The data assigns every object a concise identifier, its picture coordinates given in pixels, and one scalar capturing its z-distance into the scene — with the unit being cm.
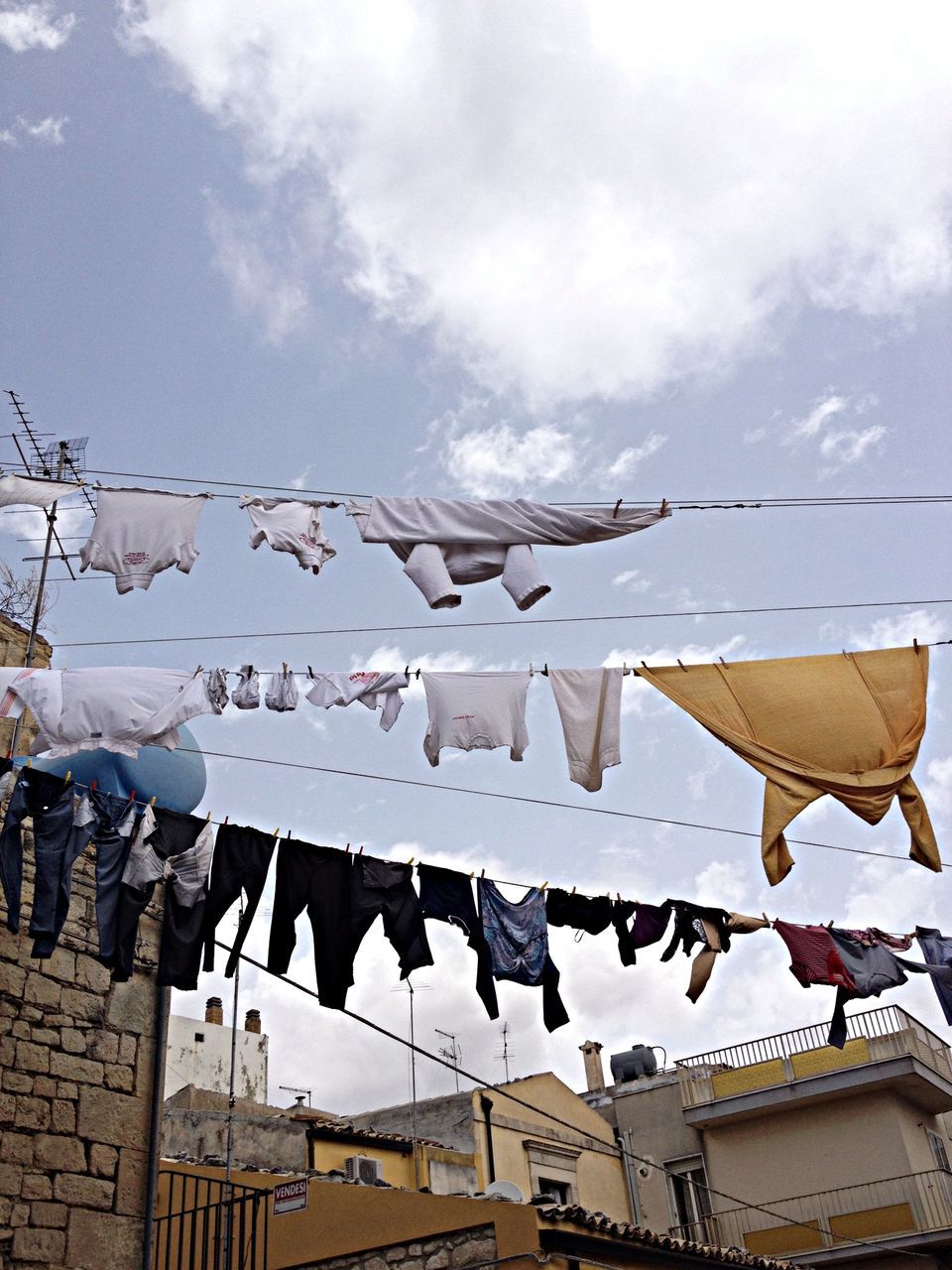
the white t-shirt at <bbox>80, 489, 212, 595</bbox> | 725
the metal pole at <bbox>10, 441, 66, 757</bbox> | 816
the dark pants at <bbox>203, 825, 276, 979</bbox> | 701
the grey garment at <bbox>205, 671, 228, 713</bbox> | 730
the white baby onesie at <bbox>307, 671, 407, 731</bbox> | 767
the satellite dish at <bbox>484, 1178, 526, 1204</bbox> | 1038
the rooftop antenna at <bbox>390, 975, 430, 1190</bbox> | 1627
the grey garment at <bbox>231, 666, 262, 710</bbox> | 748
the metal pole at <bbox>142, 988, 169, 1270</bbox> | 712
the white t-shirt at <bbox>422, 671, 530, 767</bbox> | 767
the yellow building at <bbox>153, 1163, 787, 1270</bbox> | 929
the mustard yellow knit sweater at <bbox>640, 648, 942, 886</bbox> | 768
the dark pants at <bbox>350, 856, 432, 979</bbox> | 755
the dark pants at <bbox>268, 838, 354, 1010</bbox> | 716
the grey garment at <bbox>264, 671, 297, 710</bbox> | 757
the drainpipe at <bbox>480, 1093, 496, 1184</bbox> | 1552
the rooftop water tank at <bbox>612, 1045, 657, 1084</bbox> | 2109
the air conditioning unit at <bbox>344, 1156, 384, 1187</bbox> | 1210
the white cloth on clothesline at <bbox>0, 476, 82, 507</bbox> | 731
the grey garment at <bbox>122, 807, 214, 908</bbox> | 673
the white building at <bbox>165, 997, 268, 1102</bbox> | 2278
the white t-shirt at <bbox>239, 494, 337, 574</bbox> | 739
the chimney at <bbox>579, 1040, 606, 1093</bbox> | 2245
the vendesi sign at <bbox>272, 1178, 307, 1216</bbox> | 997
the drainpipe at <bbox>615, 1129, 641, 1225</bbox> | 1811
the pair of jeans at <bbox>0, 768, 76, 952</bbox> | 635
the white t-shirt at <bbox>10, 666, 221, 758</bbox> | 671
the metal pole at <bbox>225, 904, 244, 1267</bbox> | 762
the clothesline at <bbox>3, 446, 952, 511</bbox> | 741
